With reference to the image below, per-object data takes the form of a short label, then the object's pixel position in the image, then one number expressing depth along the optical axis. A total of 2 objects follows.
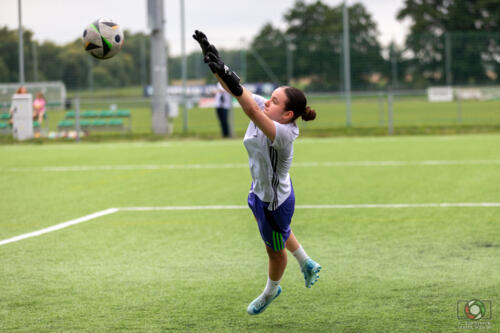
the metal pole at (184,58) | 25.83
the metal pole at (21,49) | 26.95
